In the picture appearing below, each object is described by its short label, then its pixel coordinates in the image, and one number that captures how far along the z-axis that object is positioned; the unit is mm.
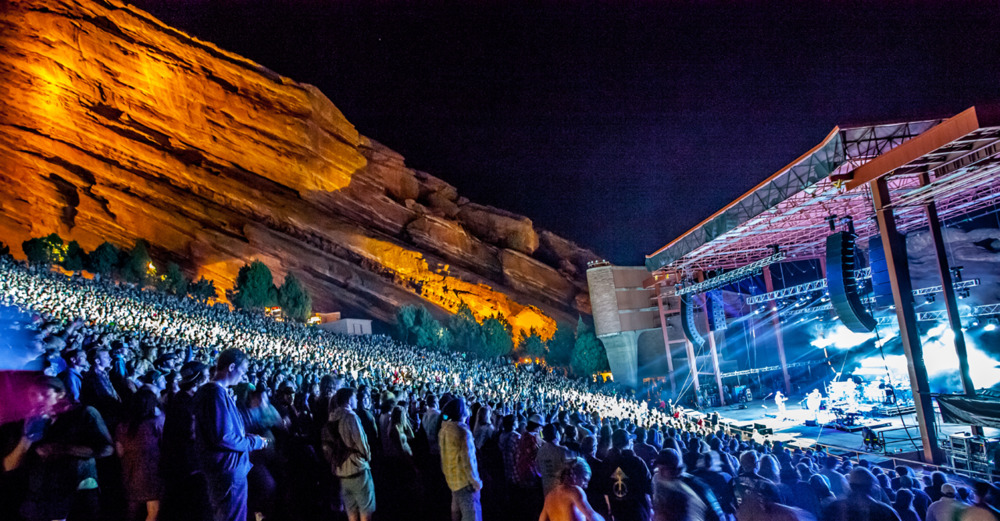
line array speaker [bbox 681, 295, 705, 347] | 23619
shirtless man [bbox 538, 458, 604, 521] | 3059
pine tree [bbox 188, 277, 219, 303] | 41062
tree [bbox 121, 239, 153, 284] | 41625
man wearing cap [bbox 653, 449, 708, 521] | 3113
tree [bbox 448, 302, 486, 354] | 41688
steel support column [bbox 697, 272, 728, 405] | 25709
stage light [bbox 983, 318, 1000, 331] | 17734
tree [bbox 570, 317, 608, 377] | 37844
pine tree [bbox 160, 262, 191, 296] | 39809
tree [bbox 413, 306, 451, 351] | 40500
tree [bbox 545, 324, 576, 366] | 41500
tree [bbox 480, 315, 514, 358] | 41938
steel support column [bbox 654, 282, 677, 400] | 29984
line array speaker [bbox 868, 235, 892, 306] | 13500
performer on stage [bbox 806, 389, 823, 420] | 18506
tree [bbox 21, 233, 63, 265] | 39625
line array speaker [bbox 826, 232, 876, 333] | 12969
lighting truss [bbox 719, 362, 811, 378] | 25922
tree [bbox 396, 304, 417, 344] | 41031
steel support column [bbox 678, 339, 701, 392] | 26859
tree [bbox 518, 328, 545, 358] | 42438
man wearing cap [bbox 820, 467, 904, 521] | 3299
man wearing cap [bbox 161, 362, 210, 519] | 3512
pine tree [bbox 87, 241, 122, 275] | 40781
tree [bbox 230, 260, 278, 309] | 39656
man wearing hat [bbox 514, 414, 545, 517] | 5195
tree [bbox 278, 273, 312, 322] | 39938
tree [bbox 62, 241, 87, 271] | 40375
